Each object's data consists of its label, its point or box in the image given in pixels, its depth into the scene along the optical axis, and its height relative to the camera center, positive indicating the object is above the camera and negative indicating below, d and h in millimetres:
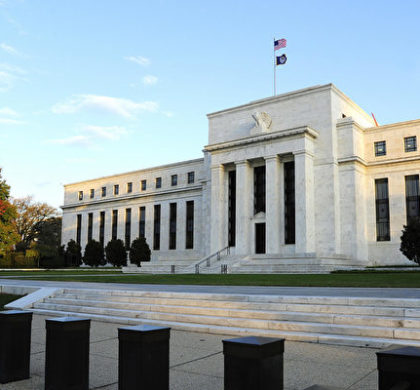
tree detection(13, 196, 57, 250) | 83500 +6191
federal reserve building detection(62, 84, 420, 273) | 41625 +6170
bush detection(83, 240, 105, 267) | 61250 -421
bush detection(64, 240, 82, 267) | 65438 -667
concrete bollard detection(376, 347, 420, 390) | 3969 -1053
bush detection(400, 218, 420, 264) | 32938 +698
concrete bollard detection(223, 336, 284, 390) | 4219 -1074
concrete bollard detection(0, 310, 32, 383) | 6895 -1469
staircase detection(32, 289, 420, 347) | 9414 -1634
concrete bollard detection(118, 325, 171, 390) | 5188 -1263
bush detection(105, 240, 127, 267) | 56916 -268
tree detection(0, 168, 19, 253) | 41594 +2596
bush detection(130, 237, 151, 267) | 51938 -244
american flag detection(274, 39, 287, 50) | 46594 +21148
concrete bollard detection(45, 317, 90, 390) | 6105 -1426
